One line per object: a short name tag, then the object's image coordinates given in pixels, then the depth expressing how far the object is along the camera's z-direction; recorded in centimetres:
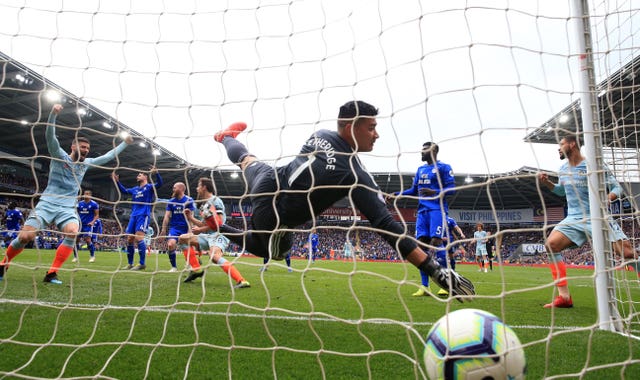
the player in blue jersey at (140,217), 800
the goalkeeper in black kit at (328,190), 261
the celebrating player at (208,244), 575
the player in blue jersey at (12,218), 1074
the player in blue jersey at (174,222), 763
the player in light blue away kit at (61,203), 493
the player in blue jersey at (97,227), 1292
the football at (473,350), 189
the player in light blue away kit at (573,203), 416
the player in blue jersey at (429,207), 563
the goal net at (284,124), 245
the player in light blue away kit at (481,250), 1470
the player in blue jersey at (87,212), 980
